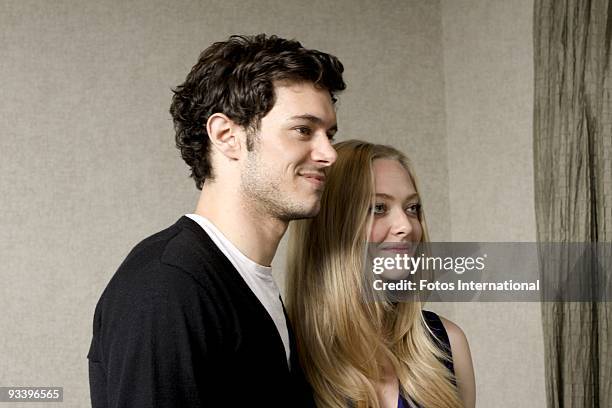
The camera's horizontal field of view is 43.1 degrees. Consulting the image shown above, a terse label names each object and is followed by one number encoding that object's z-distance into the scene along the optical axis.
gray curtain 2.29
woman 1.62
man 1.16
